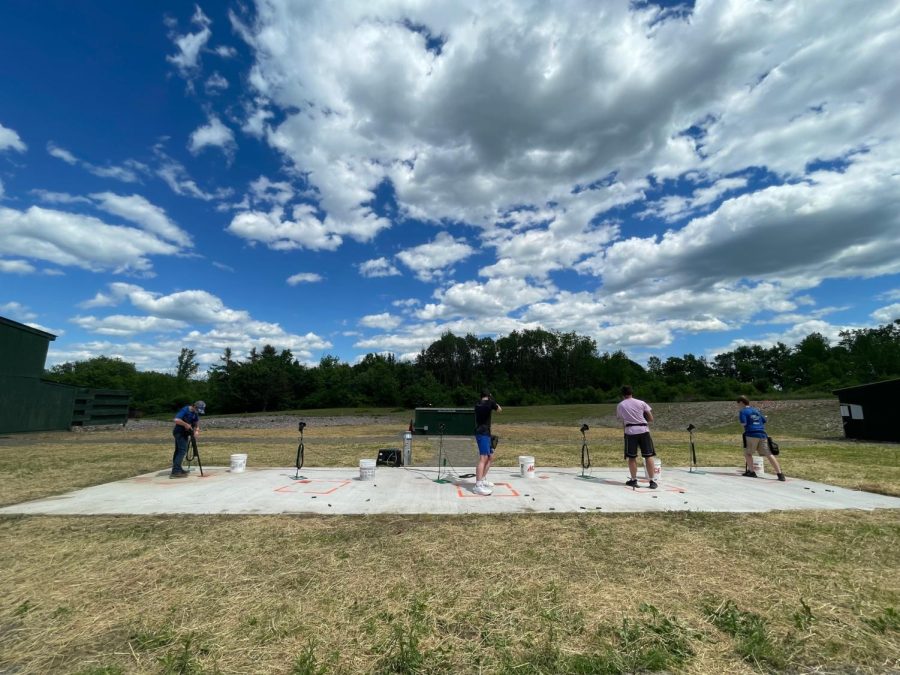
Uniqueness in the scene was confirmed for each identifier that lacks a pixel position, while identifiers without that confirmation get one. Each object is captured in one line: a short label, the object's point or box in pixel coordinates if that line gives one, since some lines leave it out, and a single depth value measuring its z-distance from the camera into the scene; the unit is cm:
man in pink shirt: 781
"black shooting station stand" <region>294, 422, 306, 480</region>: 898
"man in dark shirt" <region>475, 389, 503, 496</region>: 743
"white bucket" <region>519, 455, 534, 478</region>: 879
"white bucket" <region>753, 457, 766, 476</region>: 934
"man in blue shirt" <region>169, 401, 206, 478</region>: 893
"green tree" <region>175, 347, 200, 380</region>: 9725
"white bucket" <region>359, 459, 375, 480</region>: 856
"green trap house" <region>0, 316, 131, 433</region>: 2017
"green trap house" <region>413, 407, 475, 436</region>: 2069
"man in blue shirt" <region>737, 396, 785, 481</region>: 944
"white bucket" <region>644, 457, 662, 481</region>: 818
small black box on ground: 1058
